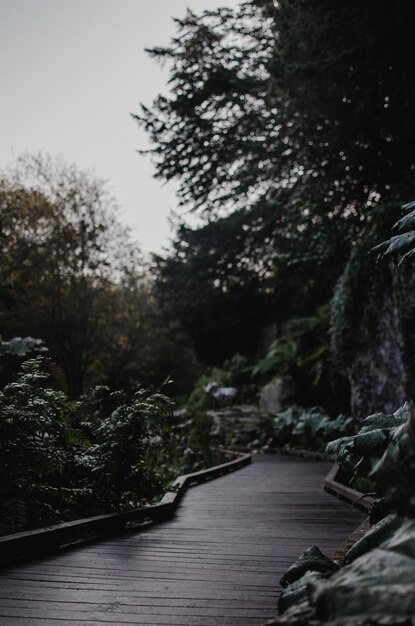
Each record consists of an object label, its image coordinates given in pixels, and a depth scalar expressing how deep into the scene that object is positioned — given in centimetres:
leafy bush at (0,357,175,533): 378
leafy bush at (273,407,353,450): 984
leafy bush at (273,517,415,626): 132
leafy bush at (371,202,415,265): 273
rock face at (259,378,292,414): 1378
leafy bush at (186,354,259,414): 1753
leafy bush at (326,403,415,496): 160
